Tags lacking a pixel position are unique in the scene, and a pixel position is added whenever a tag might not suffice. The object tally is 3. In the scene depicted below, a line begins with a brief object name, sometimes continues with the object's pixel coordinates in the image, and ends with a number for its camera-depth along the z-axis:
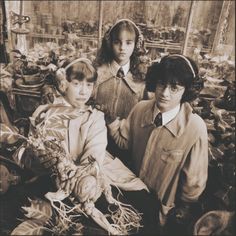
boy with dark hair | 1.60
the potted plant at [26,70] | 1.74
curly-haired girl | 1.63
